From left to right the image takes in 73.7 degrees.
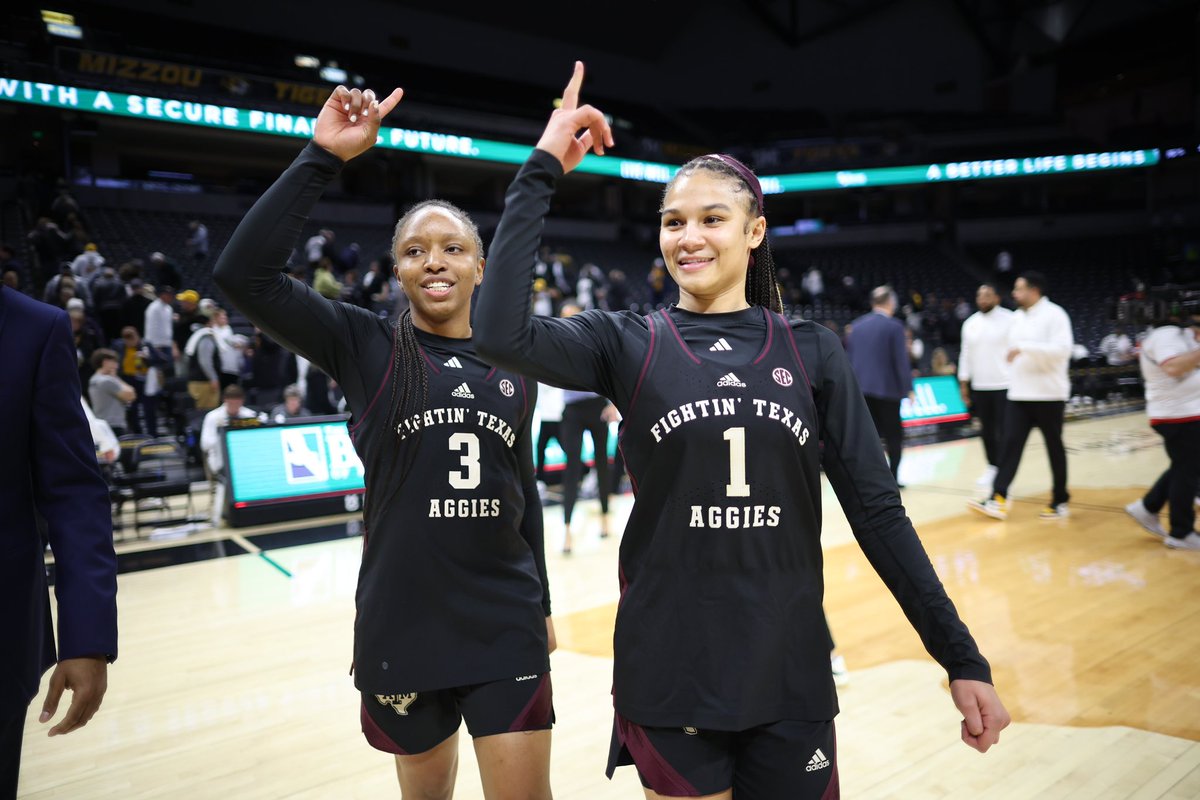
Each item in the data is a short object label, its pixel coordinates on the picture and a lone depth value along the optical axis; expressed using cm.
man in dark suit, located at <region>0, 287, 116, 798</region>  140
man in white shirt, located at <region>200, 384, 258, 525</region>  771
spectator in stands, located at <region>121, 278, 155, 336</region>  1020
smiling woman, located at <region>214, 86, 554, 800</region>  192
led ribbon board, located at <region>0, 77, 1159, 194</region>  1565
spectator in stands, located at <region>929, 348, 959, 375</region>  1353
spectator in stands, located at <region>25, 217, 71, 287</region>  1128
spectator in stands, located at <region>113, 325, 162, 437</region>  945
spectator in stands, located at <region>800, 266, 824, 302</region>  2305
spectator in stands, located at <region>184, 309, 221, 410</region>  969
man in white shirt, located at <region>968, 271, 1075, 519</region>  630
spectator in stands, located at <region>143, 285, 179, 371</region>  1033
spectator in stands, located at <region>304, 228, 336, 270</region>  1398
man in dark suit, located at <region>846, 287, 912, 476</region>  731
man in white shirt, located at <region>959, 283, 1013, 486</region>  732
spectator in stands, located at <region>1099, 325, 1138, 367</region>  1739
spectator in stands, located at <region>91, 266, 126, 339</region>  1000
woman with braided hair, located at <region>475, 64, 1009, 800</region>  148
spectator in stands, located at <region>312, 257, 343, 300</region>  1183
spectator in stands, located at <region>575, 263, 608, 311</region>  1604
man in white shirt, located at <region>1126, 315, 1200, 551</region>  527
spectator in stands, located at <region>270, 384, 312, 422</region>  875
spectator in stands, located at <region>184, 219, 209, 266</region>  1523
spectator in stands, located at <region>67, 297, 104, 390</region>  865
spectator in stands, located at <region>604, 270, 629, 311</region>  1645
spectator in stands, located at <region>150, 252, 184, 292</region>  1202
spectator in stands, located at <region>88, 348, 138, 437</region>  794
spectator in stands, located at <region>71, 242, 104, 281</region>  1102
